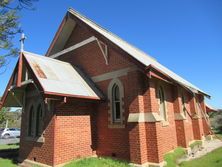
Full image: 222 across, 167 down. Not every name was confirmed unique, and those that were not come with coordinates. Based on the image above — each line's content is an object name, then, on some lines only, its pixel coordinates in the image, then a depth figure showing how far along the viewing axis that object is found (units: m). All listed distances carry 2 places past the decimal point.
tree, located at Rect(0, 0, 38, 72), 8.69
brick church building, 9.16
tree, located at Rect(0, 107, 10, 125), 25.06
